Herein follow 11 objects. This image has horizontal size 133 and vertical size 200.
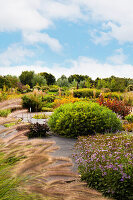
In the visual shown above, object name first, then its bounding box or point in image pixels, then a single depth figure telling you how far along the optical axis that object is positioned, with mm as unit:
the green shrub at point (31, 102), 12234
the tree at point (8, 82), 28192
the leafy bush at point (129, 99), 14512
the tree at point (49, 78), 43969
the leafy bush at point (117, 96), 17262
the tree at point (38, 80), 37094
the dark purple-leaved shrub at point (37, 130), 5785
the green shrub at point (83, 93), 20562
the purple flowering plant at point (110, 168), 2582
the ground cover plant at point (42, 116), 9266
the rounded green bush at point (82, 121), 5832
